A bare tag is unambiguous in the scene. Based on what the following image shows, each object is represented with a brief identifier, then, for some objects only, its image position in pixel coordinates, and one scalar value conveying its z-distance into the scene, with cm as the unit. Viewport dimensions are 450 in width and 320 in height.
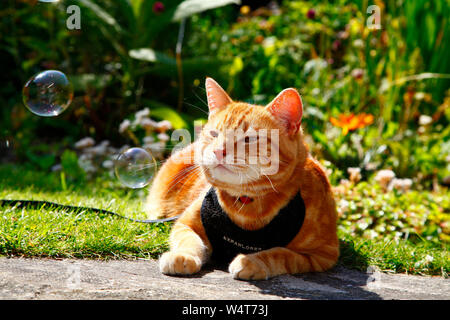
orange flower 387
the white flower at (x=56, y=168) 430
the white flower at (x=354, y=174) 358
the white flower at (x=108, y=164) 404
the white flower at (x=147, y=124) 404
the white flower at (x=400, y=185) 354
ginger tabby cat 199
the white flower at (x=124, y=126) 410
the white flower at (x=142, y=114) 421
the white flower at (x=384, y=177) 351
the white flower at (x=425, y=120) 432
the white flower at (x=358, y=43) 479
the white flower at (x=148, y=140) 399
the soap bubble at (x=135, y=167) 295
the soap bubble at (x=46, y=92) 307
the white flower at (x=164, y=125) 391
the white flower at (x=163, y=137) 389
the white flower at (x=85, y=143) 412
